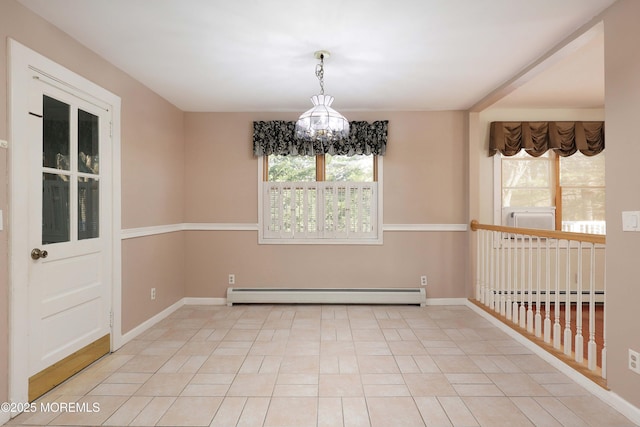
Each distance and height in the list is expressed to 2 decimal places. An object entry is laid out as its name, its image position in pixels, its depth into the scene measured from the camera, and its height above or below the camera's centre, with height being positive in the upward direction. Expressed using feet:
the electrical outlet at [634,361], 6.67 -2.67
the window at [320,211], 15.03 +0.12
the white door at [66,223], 7.47 -0.22
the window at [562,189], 15.10 +1.02
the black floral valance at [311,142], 14.83 +2.91
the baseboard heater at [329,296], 14.65 -3.25
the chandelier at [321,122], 9.37 +2.34
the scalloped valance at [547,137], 14.74 +3.05
